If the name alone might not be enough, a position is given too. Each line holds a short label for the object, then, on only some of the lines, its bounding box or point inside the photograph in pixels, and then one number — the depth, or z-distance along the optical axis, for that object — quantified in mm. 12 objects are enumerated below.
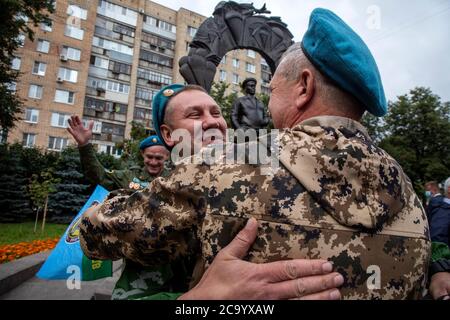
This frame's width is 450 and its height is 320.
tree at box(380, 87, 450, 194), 28105
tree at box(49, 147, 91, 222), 18031
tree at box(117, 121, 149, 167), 17781
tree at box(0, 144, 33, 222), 17188
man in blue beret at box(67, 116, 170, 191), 3291
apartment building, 28625
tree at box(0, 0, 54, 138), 12867
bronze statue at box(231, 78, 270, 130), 7445
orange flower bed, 6555
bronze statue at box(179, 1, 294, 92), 6527
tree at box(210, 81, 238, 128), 21078
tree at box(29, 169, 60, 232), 14170
